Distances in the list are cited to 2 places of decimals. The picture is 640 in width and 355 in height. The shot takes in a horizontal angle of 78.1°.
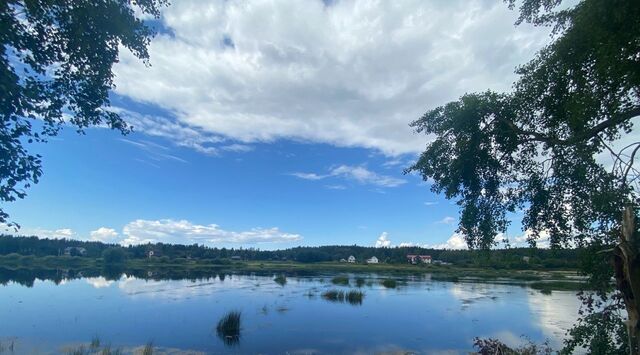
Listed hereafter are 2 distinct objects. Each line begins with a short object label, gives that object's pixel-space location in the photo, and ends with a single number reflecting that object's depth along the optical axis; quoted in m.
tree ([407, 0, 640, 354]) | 6.77
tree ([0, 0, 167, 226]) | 6.31
